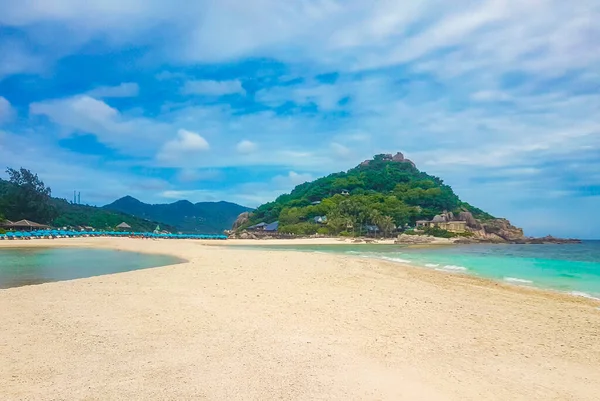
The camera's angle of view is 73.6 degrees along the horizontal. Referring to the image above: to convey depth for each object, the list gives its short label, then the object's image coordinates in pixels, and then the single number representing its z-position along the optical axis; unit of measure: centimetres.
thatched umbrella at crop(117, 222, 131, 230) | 7200
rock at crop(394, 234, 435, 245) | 6775
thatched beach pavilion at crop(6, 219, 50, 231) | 5780
